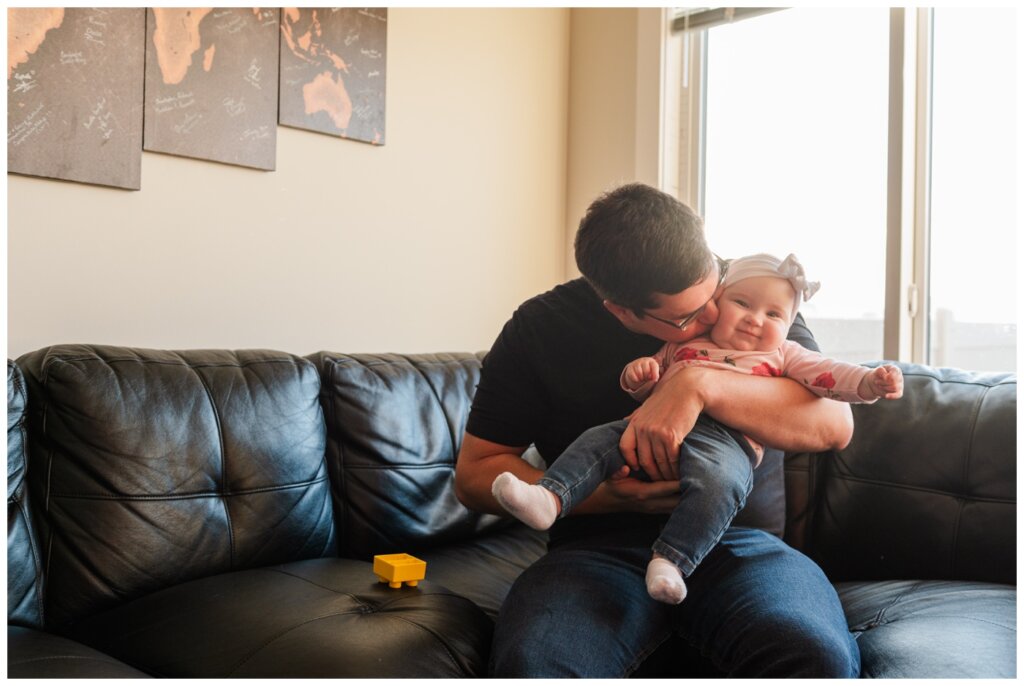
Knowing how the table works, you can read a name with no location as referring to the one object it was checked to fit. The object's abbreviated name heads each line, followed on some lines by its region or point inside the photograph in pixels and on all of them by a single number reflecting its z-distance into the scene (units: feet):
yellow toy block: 5.01
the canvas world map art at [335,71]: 7.57
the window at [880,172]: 7.69
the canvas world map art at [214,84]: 6.66
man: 3.89
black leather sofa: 4.34
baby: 3.86
